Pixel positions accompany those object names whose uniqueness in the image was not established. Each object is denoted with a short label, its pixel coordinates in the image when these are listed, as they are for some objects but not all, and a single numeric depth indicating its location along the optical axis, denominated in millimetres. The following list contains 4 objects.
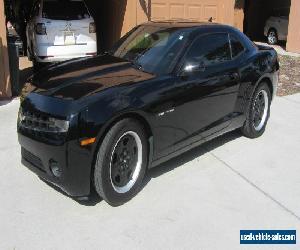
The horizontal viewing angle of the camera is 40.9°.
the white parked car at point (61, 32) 9352
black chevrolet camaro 3621
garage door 10695
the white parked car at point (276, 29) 16992
